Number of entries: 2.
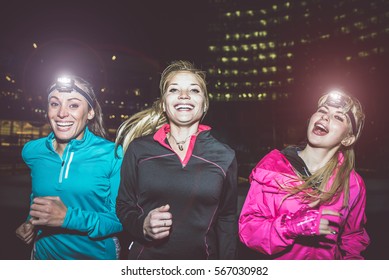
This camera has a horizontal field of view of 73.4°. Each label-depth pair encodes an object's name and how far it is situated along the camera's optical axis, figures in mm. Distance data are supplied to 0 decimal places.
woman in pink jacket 2025
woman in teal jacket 2014
